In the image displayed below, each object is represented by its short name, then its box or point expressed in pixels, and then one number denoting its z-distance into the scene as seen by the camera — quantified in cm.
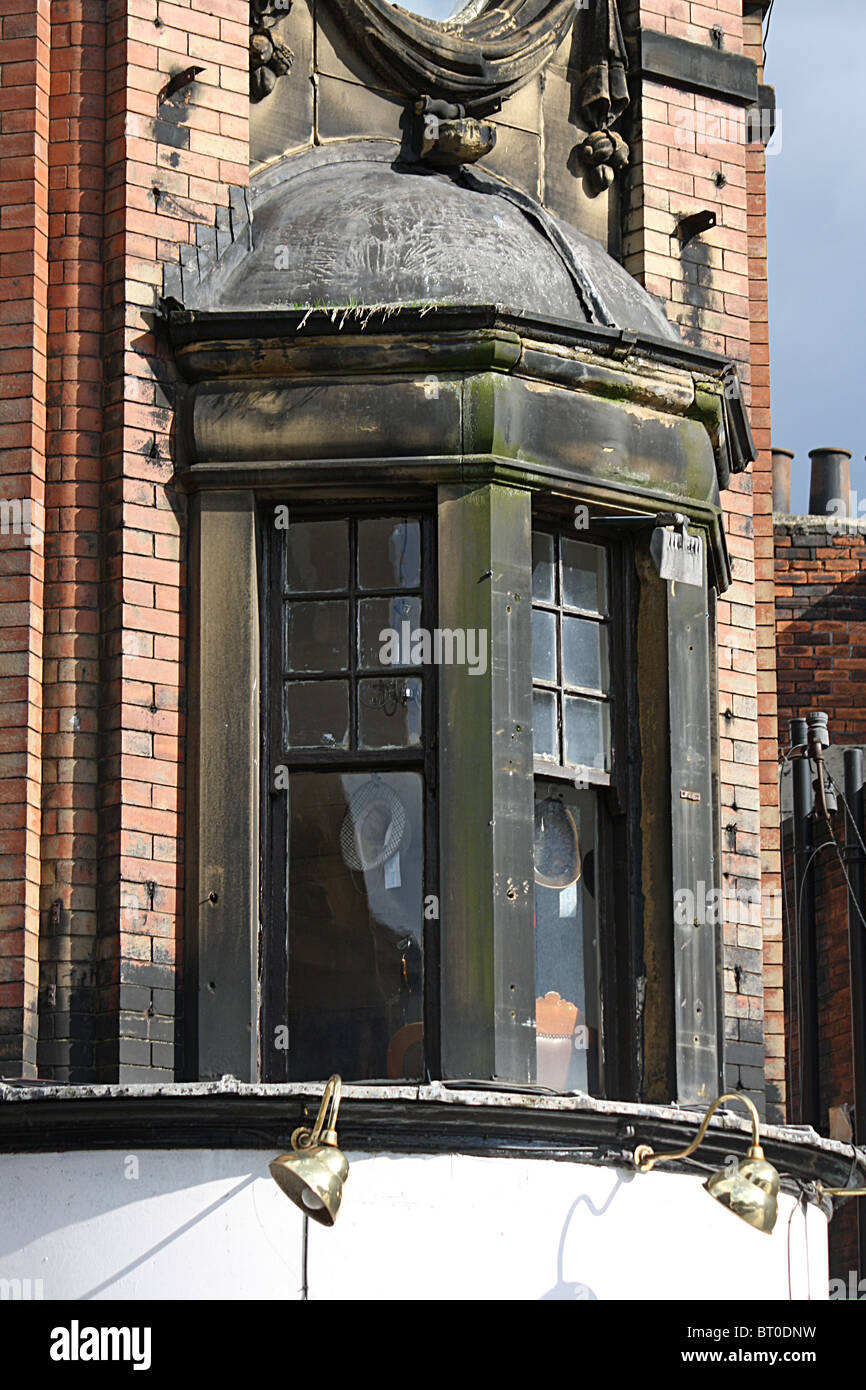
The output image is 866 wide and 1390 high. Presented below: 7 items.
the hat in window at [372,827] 1088
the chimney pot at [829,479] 1833
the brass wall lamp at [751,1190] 962
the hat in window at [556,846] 1119
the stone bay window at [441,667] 1062
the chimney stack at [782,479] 1897
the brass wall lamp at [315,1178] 905
